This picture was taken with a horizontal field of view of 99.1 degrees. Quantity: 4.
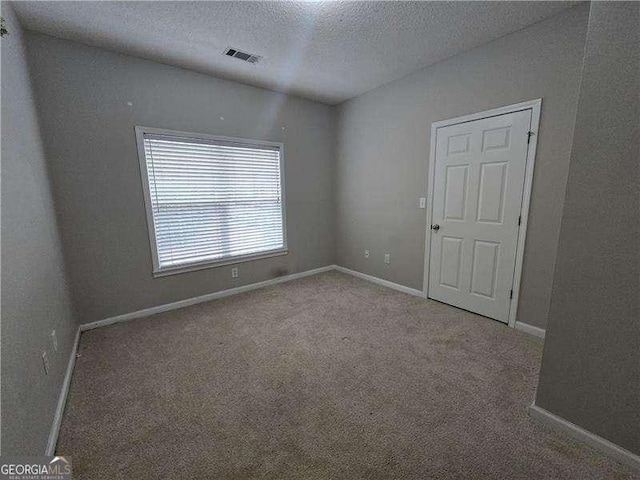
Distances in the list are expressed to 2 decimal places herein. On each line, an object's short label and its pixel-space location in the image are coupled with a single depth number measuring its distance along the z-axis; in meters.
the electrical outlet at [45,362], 1.49
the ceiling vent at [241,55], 2.57
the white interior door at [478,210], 2.51
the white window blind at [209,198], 2.91
